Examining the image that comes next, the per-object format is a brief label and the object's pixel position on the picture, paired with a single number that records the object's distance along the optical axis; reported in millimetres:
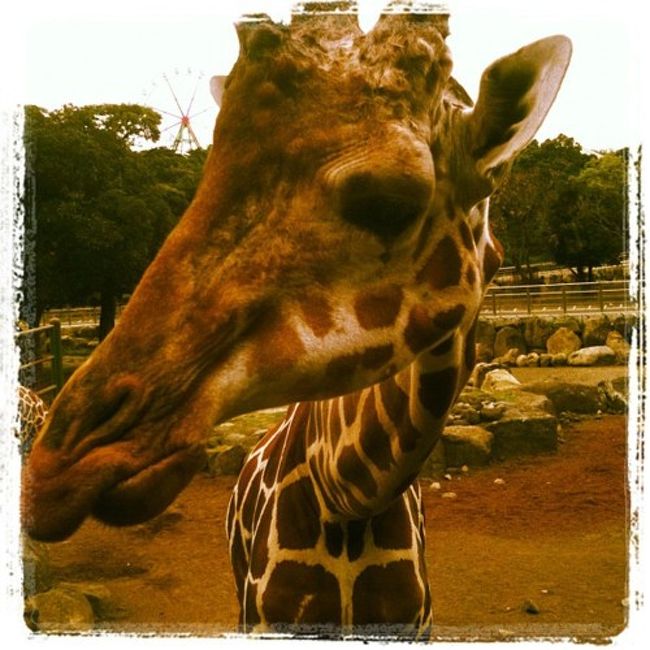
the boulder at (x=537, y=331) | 8523
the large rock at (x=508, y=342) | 9256
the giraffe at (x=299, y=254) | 952
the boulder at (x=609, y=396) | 6645
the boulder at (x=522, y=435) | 6051
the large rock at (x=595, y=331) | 6105
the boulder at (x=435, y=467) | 5711
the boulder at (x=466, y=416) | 6336
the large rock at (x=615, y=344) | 6458
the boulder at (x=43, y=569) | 3172
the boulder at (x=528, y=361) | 9273
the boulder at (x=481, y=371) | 8333
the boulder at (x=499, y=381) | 7518
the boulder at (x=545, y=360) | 9065
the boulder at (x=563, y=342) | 8494
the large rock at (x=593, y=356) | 7808
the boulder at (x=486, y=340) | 9291
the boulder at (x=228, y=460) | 5715
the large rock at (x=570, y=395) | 6859
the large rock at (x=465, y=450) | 5867
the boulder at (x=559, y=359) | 8867
